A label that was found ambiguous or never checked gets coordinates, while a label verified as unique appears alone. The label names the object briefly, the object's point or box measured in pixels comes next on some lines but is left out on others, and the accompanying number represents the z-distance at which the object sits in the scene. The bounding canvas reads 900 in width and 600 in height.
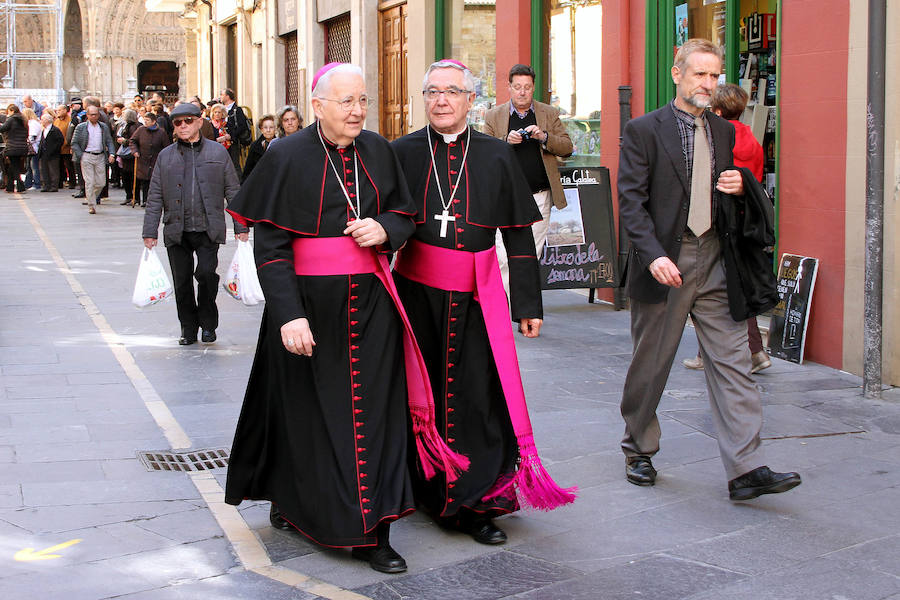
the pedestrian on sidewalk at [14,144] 26.33
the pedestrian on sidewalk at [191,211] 9.38
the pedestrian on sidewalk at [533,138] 9.56
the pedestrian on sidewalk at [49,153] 26.78
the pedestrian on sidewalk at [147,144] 21.11
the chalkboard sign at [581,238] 10.53
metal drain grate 6.09
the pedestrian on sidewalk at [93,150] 22.27
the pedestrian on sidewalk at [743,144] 7.38
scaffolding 51.47
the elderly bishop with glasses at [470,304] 4.92
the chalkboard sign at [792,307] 8.32
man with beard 5.31
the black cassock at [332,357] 4.66
